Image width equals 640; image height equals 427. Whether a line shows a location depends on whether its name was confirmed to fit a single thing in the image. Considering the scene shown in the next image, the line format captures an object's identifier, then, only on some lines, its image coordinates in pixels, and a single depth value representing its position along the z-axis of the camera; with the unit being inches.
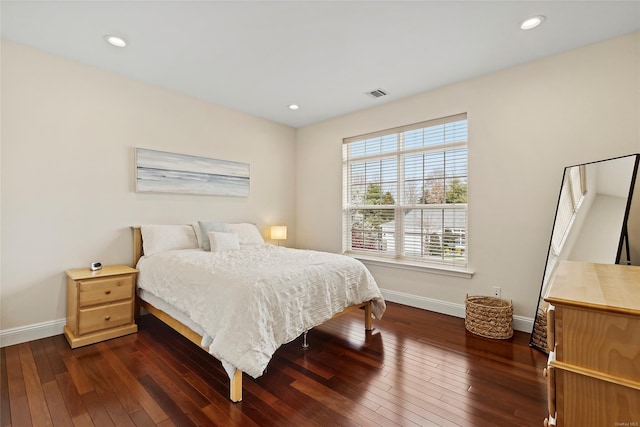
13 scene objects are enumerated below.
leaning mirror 86.7
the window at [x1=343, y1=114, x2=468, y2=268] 136.5
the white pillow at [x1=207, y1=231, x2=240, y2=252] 132.8
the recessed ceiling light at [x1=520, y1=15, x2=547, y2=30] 88.4
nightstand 101.8
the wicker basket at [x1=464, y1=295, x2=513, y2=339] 108.5
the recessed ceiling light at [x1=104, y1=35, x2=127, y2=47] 98.7
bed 73.5
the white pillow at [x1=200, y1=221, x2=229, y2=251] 136.8
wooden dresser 32.2
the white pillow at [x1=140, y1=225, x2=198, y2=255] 127.6
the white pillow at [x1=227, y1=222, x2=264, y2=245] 154.4
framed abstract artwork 133.7
